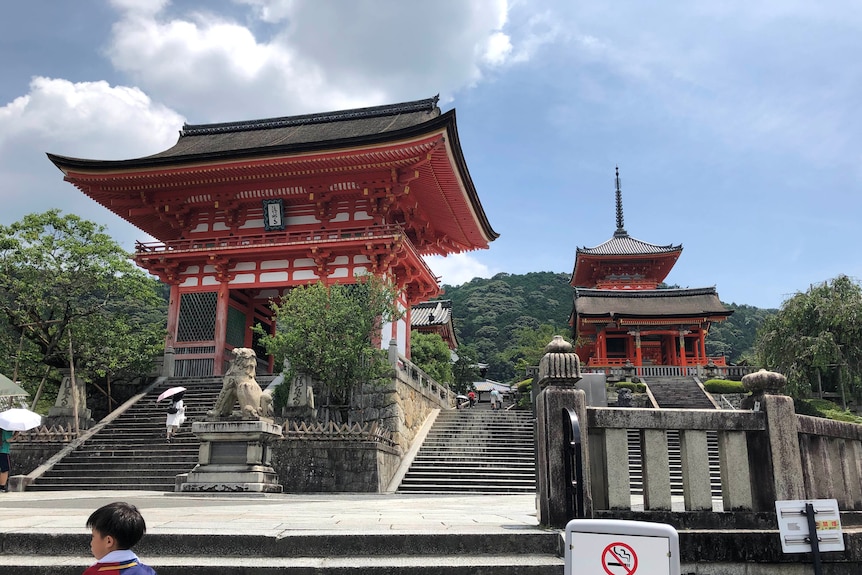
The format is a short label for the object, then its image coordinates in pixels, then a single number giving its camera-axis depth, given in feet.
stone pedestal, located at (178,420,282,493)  42.32
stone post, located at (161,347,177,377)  74.69
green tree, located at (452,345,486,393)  157.79
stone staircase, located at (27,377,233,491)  50.44
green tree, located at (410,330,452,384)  120.99
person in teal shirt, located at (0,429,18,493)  45.62
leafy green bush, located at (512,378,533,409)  95.25
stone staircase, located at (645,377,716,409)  89.30
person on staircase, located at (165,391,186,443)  57.72
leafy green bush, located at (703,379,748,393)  93.50
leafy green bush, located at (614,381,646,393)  93.76
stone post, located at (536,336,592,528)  17.11
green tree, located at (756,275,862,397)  92.48
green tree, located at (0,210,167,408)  67.10
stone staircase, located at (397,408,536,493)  54.03
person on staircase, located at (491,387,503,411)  99.45
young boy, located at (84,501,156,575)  9.48
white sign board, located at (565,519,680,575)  9.37
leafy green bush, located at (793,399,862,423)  83.83
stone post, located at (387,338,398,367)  65.41
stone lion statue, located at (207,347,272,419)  44.29
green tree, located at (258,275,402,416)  60.75
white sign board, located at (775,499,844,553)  14.19
